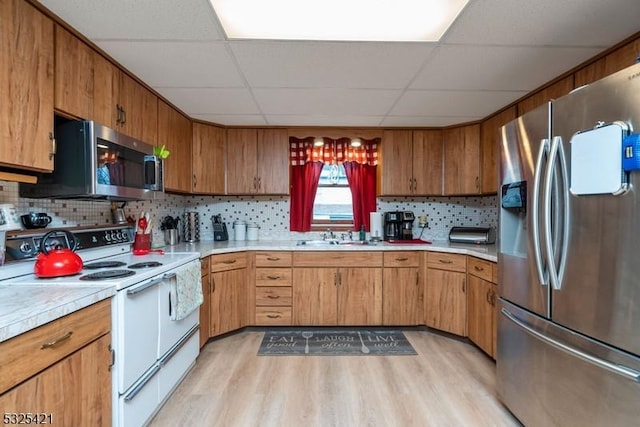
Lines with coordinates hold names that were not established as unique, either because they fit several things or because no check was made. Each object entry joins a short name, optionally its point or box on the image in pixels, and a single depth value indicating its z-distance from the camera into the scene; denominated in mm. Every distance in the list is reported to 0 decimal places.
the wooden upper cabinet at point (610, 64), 1636
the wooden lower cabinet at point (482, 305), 2363
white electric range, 1436
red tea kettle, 1443
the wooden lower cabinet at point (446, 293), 2805
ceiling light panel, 1498
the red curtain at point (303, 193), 3611
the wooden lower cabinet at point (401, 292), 3061
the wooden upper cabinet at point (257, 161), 3328
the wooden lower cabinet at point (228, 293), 2744
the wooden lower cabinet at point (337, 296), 3041
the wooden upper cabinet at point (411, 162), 3400
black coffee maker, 3469
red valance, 3531
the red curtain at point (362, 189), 3639
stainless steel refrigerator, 1100
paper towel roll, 3498
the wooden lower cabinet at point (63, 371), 943
